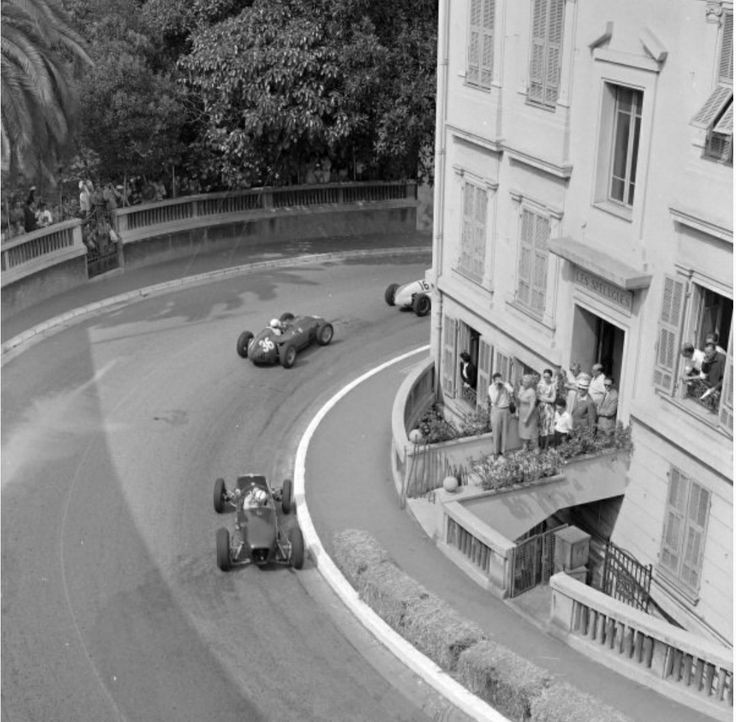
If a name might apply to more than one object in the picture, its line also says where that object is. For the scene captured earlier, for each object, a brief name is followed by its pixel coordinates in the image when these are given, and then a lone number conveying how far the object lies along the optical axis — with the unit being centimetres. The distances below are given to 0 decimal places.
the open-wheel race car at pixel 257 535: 2116
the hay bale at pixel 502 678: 1691
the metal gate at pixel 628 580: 2158
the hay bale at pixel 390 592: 1941
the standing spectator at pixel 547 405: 2314
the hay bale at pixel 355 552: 2089
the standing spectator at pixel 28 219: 3594
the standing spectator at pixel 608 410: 2258
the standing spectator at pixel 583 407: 2267
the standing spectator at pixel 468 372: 2752
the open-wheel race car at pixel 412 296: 3528
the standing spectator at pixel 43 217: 3683
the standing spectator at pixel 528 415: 2305
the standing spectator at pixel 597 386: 2266
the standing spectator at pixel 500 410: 2342
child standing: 2259
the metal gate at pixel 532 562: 1997
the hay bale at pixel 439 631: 1814
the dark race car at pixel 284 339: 3120
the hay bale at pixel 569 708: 1636
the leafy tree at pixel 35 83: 3048
